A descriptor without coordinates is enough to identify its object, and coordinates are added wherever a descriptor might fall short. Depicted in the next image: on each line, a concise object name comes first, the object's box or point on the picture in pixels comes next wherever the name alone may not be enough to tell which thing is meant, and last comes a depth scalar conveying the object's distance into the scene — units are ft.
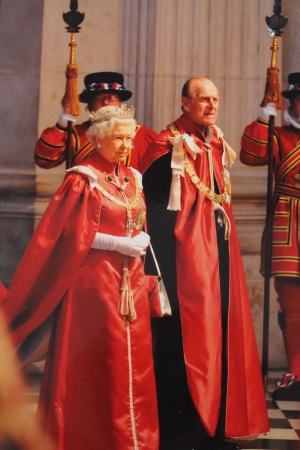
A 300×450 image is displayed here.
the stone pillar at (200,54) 22.97
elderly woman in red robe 19.97
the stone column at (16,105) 22.18
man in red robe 21.63
